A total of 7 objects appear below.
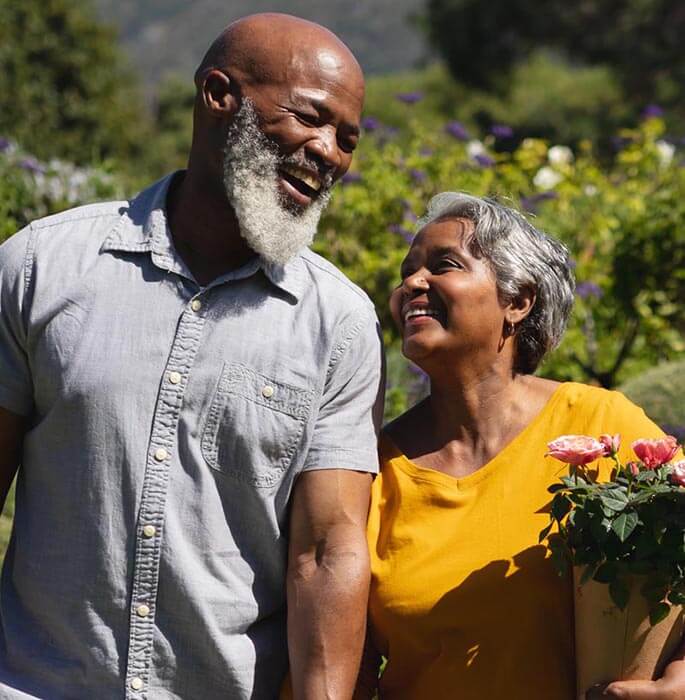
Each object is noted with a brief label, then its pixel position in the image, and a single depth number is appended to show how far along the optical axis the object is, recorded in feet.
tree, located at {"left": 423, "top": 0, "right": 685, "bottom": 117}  82.43
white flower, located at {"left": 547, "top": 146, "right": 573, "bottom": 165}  24.62
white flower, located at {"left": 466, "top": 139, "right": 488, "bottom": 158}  24.17
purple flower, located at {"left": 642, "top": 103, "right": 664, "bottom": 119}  25.42
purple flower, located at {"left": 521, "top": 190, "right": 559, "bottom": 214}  23.51
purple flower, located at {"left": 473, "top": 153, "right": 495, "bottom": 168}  23.11
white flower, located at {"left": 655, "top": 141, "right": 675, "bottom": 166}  25.20
